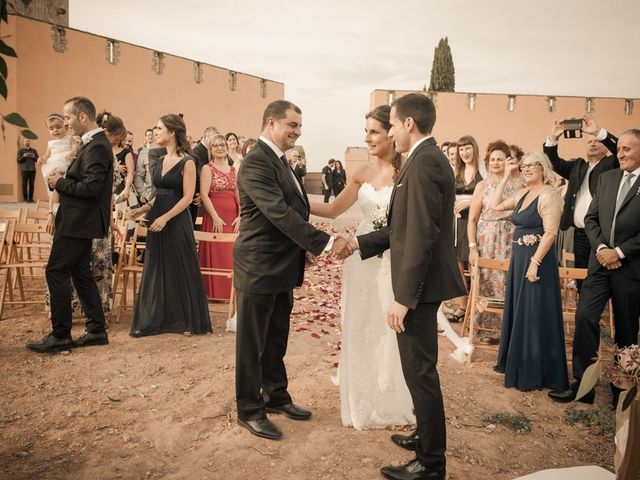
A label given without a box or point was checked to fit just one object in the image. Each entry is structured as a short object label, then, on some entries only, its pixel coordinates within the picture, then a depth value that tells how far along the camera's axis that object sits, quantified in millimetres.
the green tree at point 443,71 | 44469
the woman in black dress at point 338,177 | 26712
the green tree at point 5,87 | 1387
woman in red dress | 7000
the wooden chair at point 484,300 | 4941
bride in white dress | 3682
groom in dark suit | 2678
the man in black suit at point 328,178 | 26388
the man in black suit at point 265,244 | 3256
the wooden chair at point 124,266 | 6113
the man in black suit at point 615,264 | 4043
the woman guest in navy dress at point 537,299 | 4504
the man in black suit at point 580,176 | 5438
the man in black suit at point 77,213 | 4781
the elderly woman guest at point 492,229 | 5930
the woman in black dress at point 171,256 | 5504
